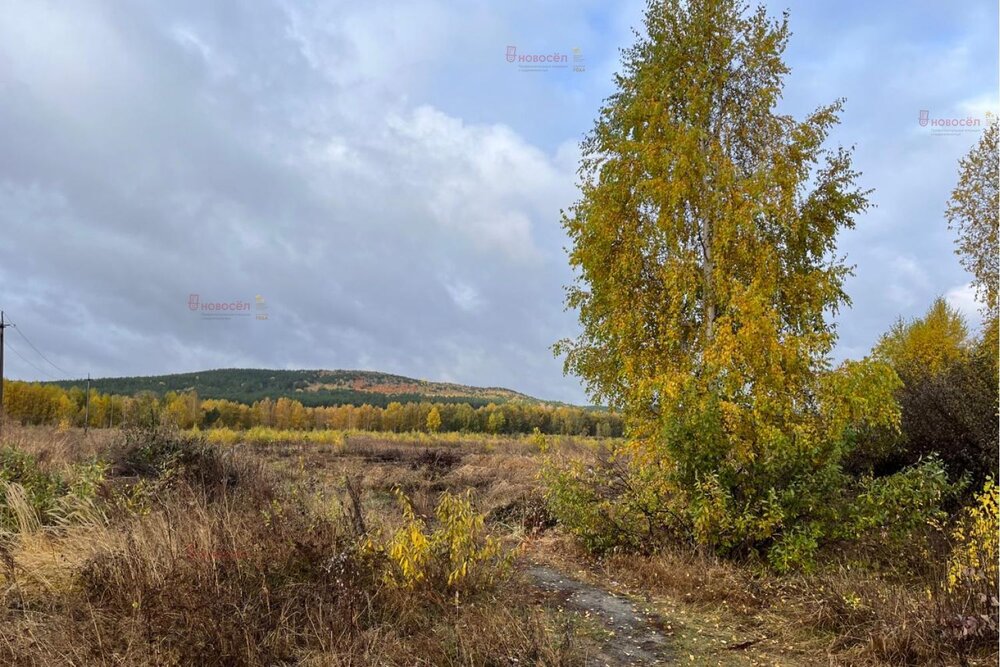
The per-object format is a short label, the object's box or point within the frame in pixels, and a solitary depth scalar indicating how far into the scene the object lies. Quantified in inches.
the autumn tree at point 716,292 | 291.7
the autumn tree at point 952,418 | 370.9
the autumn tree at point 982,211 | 678.5
